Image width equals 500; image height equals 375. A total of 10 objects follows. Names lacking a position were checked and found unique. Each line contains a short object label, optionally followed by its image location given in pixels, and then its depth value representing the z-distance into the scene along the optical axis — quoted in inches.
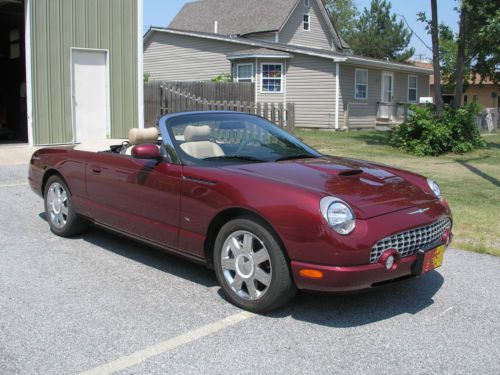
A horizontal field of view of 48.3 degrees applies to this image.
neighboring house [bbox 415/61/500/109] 1897.1
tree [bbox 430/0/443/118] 641.1
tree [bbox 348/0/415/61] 2012.8
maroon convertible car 147.6
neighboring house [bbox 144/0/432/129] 989.2
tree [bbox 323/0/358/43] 2503.7
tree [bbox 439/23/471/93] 1598.2
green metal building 530.0
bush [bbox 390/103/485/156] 610.9
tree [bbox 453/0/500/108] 601.9
